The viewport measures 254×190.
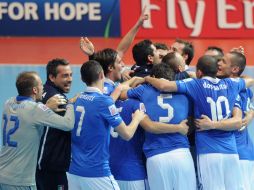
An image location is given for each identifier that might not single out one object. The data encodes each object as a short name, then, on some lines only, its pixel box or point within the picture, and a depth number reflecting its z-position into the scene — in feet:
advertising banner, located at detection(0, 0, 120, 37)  117.08
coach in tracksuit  48.65
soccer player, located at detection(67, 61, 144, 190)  44.47
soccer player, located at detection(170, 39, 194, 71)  59.39
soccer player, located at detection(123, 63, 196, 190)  46.70
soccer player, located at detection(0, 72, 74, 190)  45.52
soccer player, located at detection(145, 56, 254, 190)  47.50
